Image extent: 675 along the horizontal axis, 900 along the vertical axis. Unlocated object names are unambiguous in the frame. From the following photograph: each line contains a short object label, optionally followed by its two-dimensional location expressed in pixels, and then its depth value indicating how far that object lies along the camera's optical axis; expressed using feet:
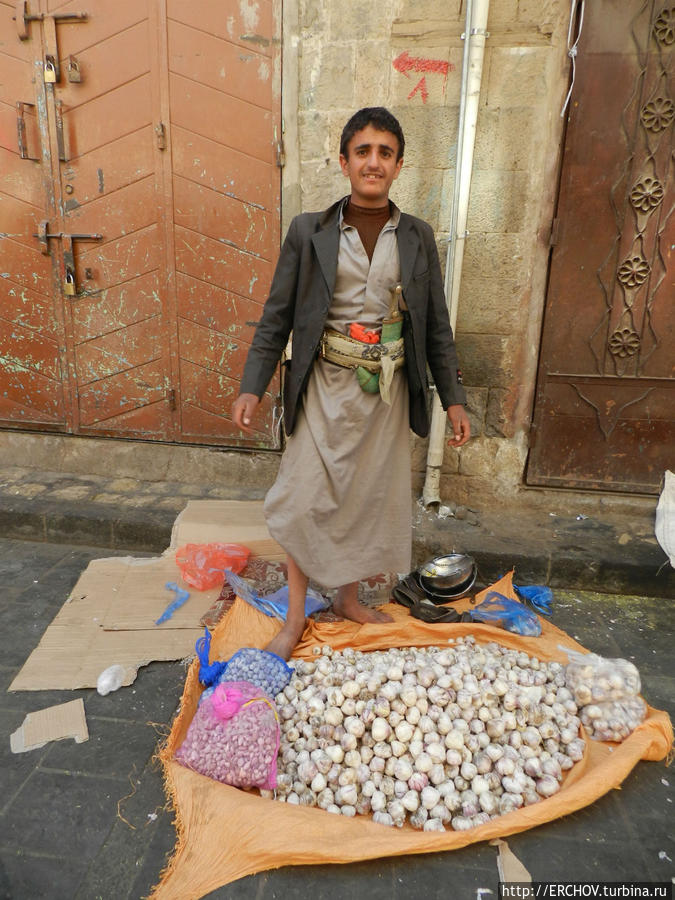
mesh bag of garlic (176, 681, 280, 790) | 6.41
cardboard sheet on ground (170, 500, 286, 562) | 11.43
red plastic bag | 10.43
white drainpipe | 10.57
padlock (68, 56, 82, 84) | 12.44
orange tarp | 5.62
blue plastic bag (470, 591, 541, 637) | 9.25
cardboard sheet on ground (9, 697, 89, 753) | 7.09
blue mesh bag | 7.57
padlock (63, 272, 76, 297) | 13.51
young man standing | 7.82
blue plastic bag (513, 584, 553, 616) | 10.50
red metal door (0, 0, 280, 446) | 12.09
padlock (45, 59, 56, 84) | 12.49
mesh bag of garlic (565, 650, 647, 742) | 7.25
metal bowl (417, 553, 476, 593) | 10.26
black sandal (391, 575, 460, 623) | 9.34
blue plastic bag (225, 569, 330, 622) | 9.43
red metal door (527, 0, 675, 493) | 10.88
